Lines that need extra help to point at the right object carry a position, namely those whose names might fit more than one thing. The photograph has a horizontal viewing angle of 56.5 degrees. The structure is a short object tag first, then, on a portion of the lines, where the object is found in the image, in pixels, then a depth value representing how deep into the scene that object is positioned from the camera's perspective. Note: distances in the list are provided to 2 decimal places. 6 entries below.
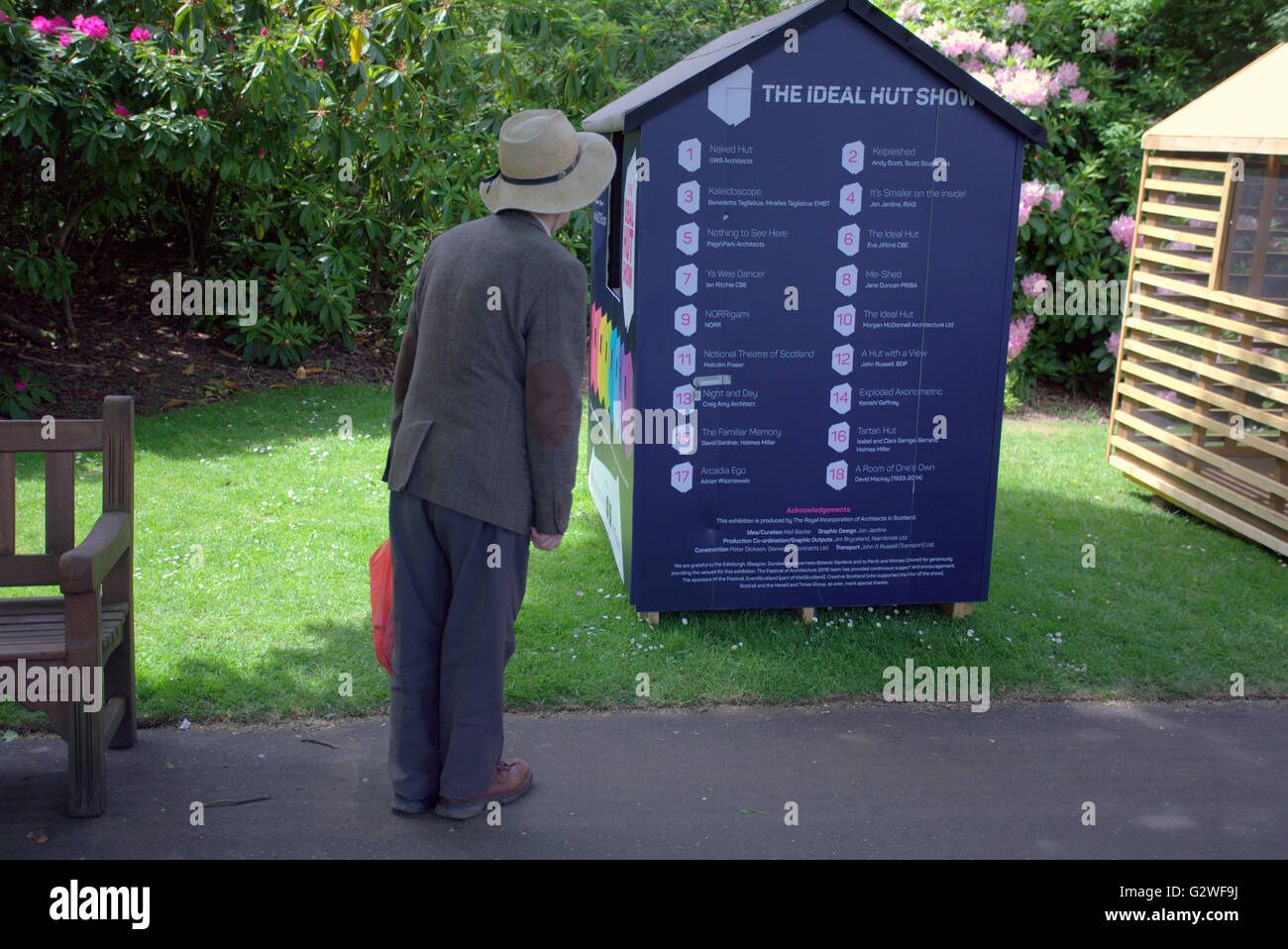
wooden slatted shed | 6.71
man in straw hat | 3.45
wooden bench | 3.53
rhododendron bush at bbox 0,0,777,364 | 8.37
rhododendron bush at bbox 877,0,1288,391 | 10.09
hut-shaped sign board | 4.84
